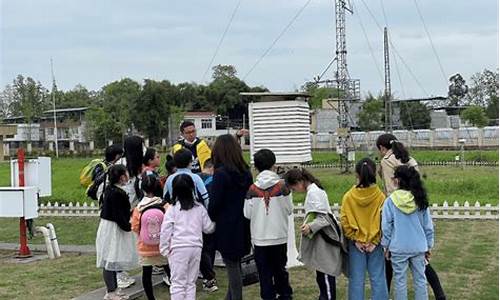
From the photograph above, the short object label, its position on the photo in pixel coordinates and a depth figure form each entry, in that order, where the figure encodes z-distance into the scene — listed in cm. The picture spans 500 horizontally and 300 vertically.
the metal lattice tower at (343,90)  2703
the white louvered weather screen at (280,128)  962
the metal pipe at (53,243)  870
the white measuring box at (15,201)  865
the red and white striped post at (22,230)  872
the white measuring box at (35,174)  906
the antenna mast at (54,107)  6353
